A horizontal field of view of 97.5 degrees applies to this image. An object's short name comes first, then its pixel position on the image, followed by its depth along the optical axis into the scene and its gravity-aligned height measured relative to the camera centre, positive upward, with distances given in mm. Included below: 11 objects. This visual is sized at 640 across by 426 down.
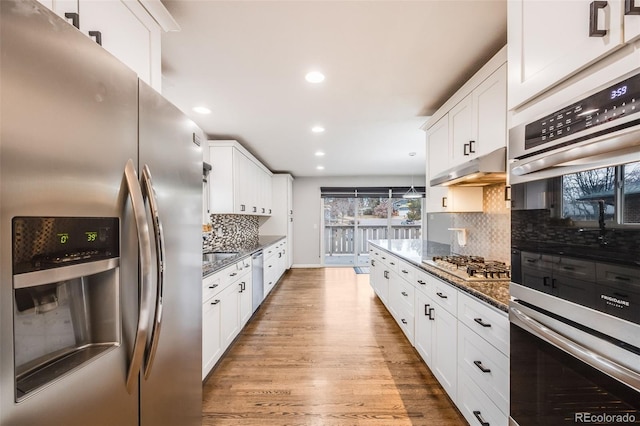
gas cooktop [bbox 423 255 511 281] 1790 -385
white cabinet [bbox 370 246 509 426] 1312 -788
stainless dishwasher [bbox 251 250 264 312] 3566 -847
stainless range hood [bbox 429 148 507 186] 1756 +292
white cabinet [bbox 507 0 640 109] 718 +529
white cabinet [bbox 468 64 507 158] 1753 +677
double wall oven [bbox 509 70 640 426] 664 -126
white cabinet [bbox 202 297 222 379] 2113 -953
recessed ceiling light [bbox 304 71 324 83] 2129 +1070
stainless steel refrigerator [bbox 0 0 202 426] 573 -47
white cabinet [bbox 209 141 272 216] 3756 +500
